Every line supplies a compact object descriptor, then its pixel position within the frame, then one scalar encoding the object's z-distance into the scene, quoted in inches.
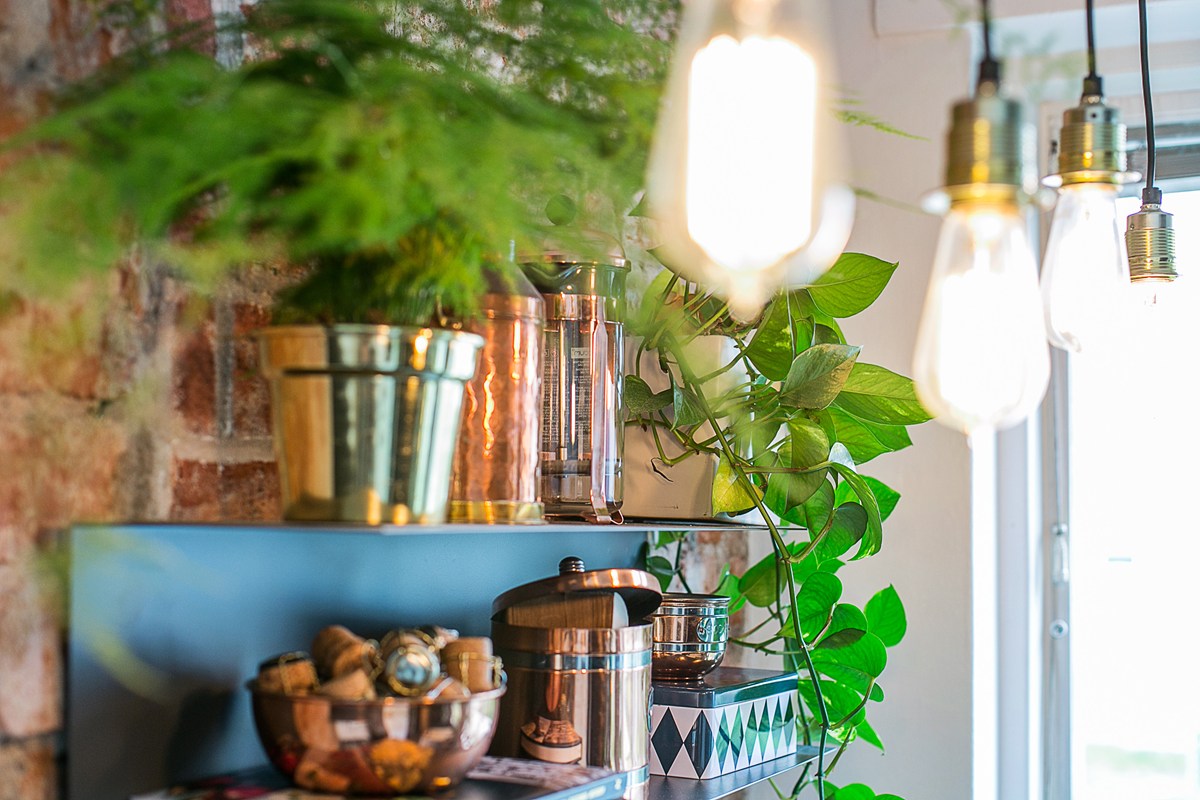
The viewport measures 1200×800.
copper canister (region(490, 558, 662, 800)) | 42.6
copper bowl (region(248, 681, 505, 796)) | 30.8
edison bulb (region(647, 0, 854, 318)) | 24.5
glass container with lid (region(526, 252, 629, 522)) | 46.2
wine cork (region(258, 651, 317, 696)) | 31.5
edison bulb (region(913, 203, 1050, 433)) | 23.6
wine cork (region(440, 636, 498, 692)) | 34.2
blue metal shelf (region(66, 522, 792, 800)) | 31.4
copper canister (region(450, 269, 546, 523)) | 36.3
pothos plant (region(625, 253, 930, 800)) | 54.2
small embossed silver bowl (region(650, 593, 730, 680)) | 54.5
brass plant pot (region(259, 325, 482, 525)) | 30.4
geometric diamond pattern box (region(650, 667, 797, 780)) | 53.5
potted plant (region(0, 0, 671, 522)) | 26.1
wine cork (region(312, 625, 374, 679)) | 32.3
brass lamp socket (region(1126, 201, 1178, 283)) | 47.8
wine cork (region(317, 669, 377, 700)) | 31.1
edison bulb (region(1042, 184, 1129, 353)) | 38.0
